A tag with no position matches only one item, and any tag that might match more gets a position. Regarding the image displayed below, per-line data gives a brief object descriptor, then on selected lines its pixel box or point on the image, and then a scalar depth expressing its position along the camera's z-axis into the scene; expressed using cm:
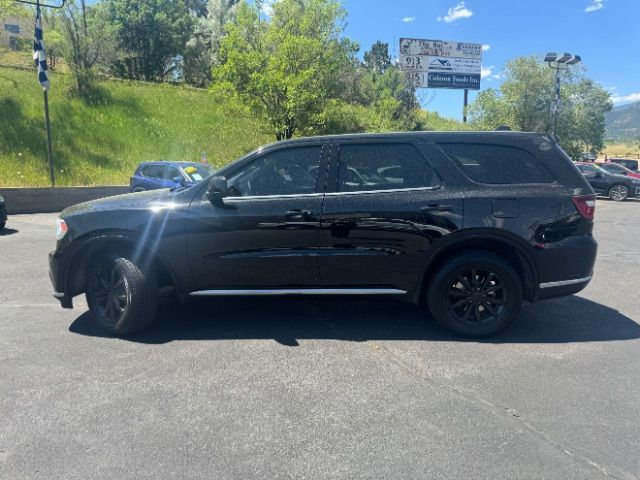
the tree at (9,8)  2348
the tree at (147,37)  4316
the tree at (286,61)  1977
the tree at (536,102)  3281
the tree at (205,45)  4160
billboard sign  3849
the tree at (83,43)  2497
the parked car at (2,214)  994
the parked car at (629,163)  2720
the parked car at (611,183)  1930
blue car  1302
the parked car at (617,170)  1997
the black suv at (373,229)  397
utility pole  2162
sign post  3688
